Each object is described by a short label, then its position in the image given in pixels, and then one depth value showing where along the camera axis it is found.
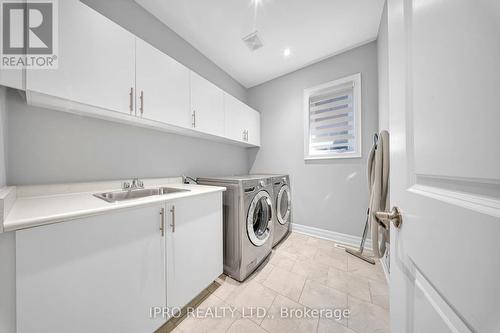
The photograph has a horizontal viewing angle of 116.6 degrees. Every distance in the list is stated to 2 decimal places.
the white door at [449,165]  0.25
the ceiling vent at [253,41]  1.86
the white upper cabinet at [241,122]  2.10
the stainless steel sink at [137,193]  1.29
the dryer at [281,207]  2.12
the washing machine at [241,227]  1.48
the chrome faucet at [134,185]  1.38
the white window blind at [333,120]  2.14
